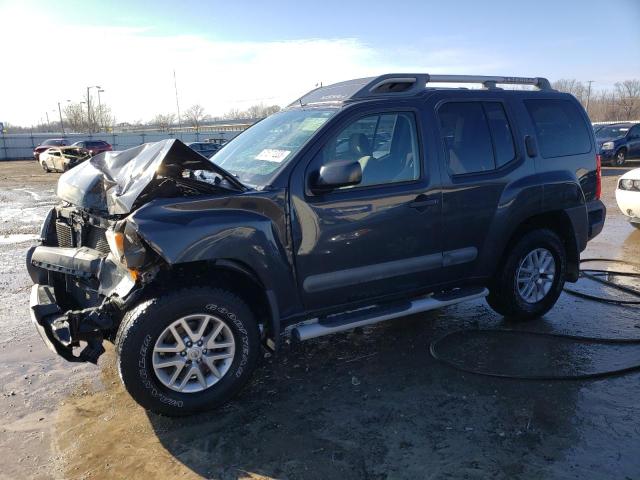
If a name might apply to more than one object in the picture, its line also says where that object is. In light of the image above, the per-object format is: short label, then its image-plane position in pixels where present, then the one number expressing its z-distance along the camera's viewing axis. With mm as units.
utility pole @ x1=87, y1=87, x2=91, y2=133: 75562
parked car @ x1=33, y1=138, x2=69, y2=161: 33812
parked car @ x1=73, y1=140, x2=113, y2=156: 30359
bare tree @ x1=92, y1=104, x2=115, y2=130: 81625
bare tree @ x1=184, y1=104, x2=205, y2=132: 95656
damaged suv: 3248
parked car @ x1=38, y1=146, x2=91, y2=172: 24969
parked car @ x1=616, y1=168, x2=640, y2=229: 8141
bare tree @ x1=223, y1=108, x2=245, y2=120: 121362
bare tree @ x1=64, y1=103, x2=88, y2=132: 79688
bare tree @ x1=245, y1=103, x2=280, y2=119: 107738
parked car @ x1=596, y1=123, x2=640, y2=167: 19531
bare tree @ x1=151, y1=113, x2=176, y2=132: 101250
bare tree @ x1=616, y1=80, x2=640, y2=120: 67062
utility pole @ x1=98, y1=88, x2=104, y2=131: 81062
